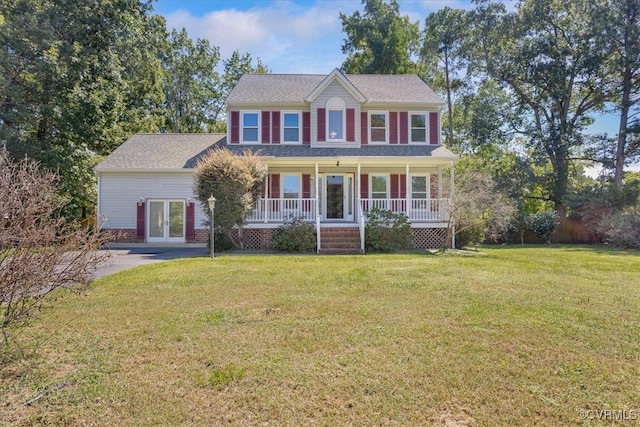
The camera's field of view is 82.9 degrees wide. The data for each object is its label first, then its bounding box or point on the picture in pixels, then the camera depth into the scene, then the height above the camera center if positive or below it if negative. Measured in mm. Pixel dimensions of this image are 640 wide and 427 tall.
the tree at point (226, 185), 13508 +1207
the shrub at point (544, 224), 19547 -346
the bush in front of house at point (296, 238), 14109 -846
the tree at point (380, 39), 28828 +14665
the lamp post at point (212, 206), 12008 +351
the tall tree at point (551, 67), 22188 +9571
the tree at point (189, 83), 31516 +11837
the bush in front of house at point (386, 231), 14125 -558
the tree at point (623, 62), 21203 +9297
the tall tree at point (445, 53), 25812 +12462
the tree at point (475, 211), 14289 +259
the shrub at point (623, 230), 15609 -539
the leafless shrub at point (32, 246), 3541 -325
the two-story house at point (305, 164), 17422 +2871
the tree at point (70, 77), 16625 +6885
